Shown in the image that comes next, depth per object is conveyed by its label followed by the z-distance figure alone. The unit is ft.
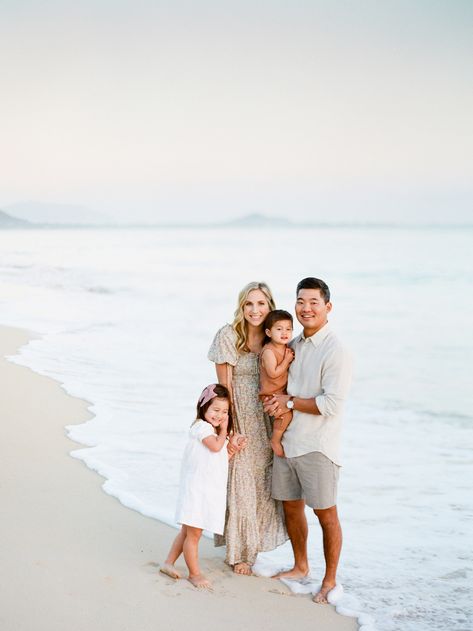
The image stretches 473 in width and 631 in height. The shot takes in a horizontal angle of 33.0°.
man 11.73
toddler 12.01
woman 12.50
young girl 12.12
